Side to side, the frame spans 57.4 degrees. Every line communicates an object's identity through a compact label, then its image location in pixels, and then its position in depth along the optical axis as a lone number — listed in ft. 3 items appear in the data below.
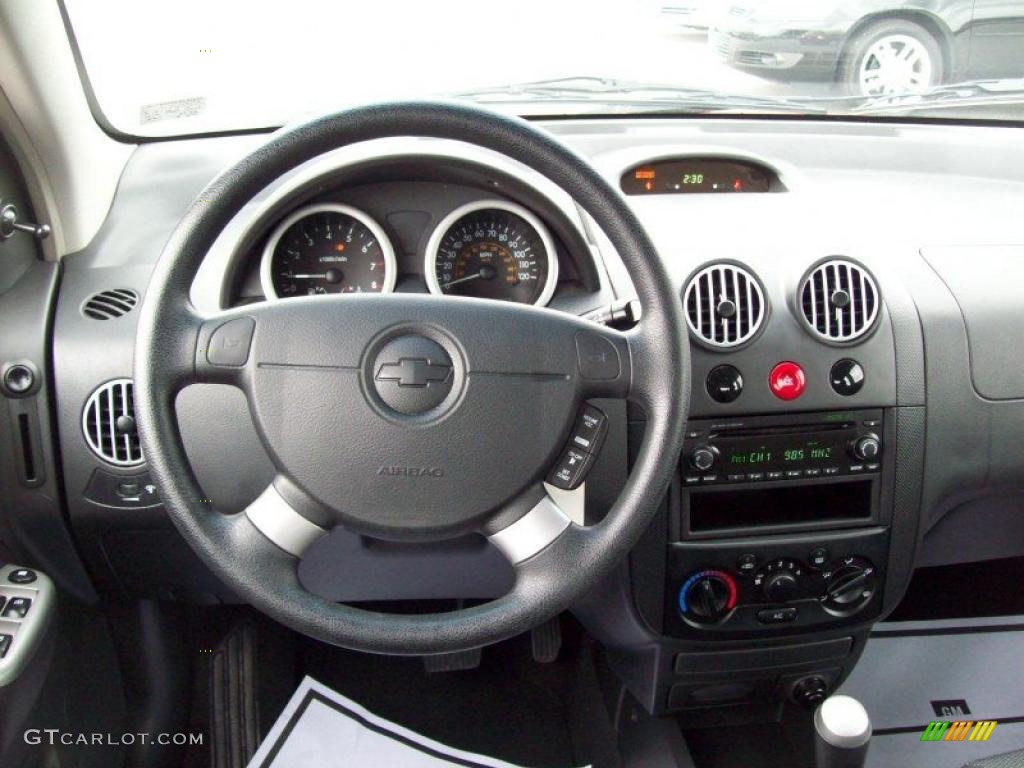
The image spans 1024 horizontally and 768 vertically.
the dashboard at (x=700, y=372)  4.17
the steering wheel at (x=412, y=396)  3.15
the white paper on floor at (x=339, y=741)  5.26
